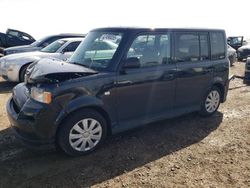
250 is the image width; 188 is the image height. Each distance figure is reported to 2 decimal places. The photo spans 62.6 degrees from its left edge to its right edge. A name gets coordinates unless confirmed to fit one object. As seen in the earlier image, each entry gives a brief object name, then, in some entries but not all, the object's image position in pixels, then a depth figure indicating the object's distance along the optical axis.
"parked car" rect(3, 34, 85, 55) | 8.44
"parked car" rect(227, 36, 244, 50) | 15.55
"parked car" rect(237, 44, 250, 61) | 12.78
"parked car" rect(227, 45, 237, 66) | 10.82
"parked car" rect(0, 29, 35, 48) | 12.54
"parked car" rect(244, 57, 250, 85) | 7.78
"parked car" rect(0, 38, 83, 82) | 6.60
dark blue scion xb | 2.91
